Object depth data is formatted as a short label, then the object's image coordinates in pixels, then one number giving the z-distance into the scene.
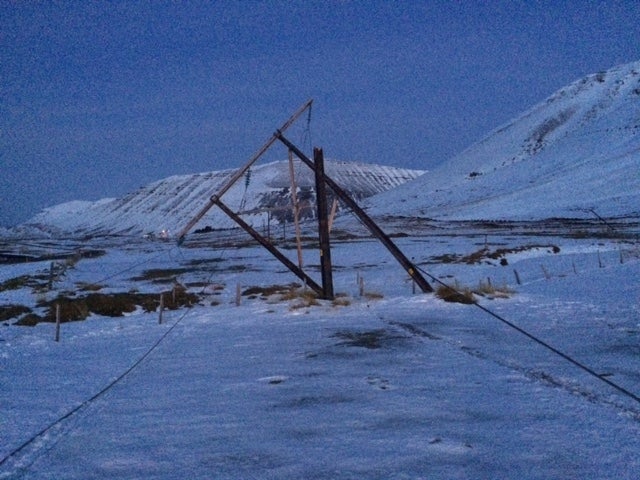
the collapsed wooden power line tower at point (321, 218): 20.53
